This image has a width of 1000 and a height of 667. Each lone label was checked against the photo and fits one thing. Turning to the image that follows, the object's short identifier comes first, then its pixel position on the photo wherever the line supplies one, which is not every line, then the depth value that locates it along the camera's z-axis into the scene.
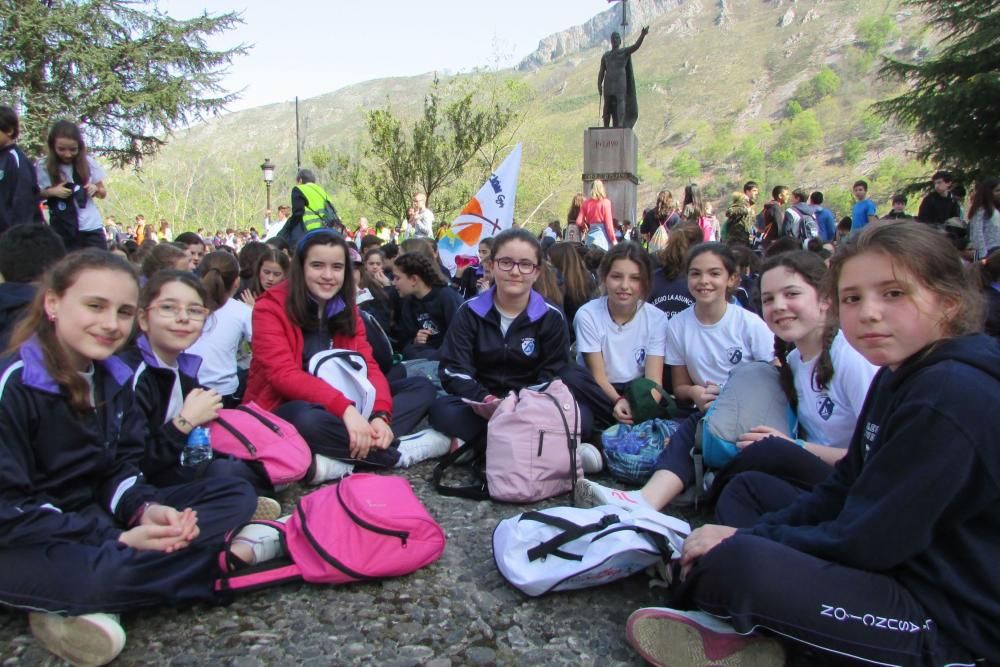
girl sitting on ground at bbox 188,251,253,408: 4.01
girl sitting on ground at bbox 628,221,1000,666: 1.51
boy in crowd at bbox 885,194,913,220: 12.85
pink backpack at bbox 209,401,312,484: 2.93
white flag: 6.29
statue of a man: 14.89
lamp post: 19.94
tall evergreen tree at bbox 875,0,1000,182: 12.70
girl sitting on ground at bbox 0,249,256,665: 1.90
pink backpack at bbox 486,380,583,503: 3.03
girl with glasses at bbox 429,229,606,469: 3.68
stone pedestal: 14.12
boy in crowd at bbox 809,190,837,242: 11.64
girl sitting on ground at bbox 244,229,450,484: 3.28
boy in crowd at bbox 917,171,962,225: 10.55
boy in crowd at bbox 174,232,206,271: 6.28
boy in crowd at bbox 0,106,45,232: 5.04
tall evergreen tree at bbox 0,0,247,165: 15.80
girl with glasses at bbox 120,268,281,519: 2.64
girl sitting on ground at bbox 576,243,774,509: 3.66
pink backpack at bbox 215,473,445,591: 2.29
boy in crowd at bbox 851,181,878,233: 12.80
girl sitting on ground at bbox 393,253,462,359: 5.20
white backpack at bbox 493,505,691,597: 2.17
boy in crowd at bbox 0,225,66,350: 3.16
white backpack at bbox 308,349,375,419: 3.49
